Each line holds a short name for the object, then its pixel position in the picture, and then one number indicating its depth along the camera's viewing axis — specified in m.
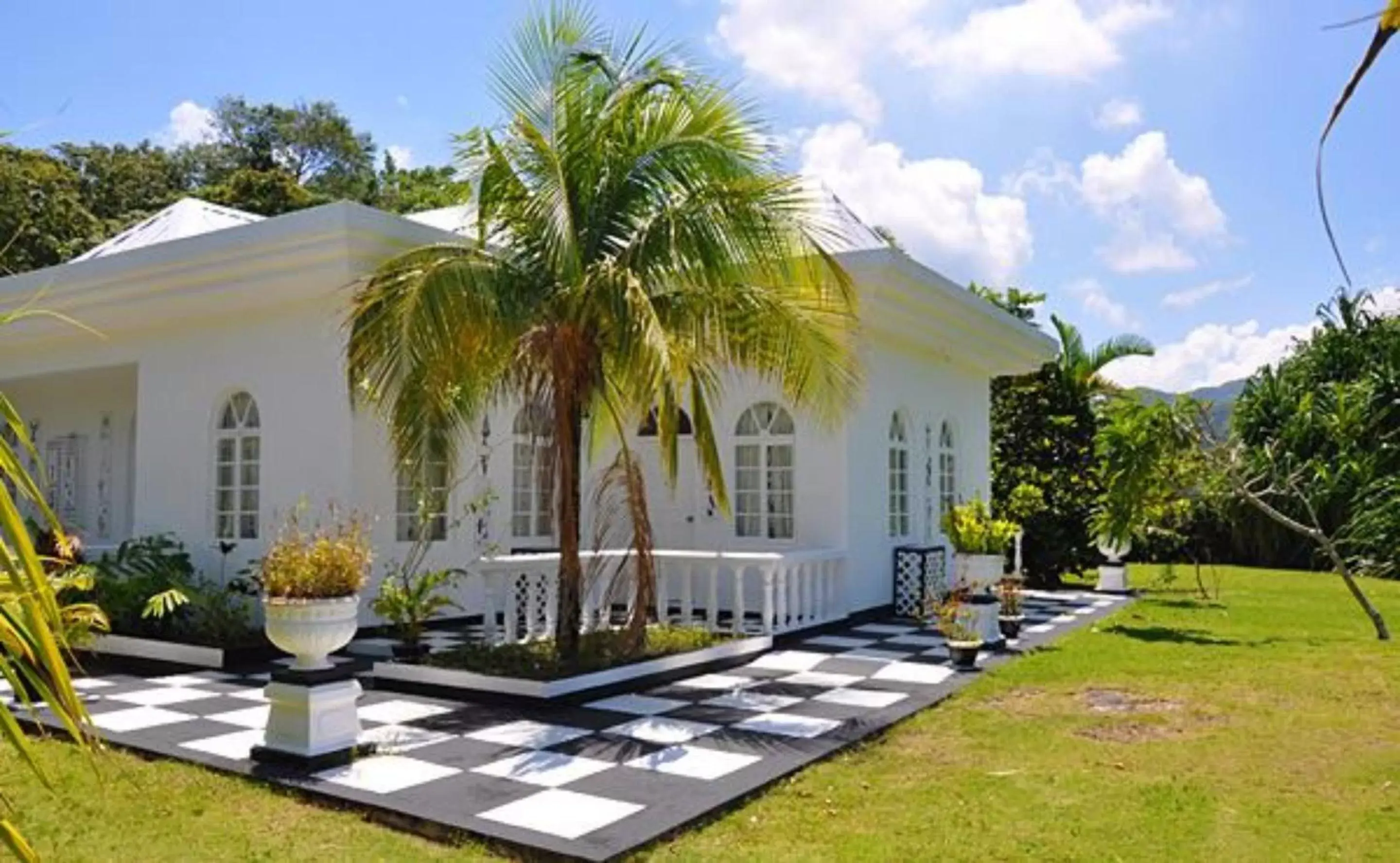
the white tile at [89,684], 8.09
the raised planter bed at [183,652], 8.78
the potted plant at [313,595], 5.69
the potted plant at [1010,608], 9.85
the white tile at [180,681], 8.18
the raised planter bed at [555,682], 7.23
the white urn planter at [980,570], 10.29
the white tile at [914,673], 8.29
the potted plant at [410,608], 8.20
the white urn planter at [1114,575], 15.50
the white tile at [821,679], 8.16
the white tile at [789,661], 8.91
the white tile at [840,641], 10.09
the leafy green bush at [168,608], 9.20
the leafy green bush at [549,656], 7.64
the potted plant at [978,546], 10.30
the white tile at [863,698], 7.38
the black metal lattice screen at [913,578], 12.09
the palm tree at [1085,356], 16.92
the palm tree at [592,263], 7.39
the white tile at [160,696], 7.48
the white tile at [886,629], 10.94
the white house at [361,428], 9.80
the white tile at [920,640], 10.12
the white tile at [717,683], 8.06
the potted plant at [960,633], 8.53
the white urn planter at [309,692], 5.62
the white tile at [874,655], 9.27
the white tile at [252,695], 7.61
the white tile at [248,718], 6.77
